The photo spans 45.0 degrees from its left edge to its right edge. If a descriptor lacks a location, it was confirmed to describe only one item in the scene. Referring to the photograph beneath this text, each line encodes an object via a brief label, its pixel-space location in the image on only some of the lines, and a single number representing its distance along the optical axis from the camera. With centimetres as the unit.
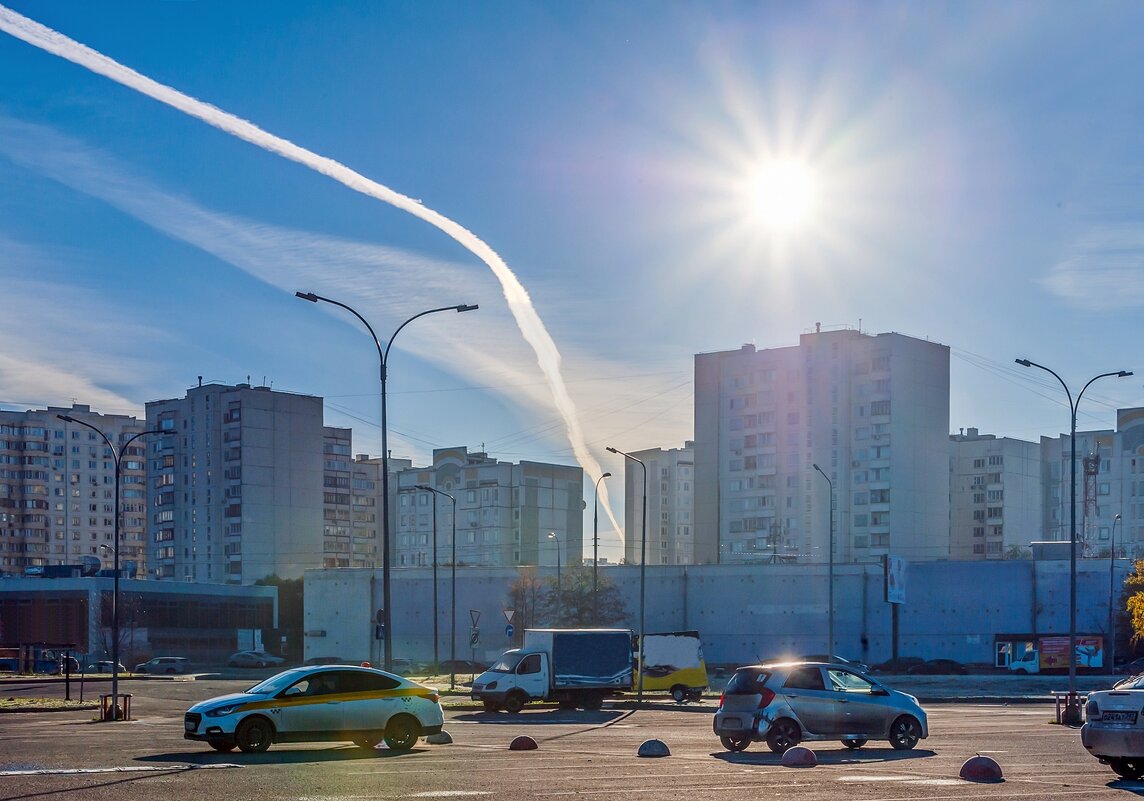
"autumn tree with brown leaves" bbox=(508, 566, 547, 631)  9738
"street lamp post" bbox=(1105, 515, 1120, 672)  8262
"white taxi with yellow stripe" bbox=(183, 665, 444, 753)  2258
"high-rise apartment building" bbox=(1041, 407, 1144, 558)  15012
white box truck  4069
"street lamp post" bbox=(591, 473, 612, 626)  6612
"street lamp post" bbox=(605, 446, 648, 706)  4688
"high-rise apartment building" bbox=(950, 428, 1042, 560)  15338
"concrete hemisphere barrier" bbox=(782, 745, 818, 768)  2011
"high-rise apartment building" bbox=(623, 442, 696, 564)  17938
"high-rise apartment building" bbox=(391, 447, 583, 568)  15888
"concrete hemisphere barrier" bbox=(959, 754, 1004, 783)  1774
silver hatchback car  2358
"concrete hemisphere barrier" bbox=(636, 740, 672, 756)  2241
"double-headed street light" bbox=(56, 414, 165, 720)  3572
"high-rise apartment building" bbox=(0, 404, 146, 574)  17488
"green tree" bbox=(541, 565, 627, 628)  9456
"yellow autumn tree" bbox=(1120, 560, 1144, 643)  5522
